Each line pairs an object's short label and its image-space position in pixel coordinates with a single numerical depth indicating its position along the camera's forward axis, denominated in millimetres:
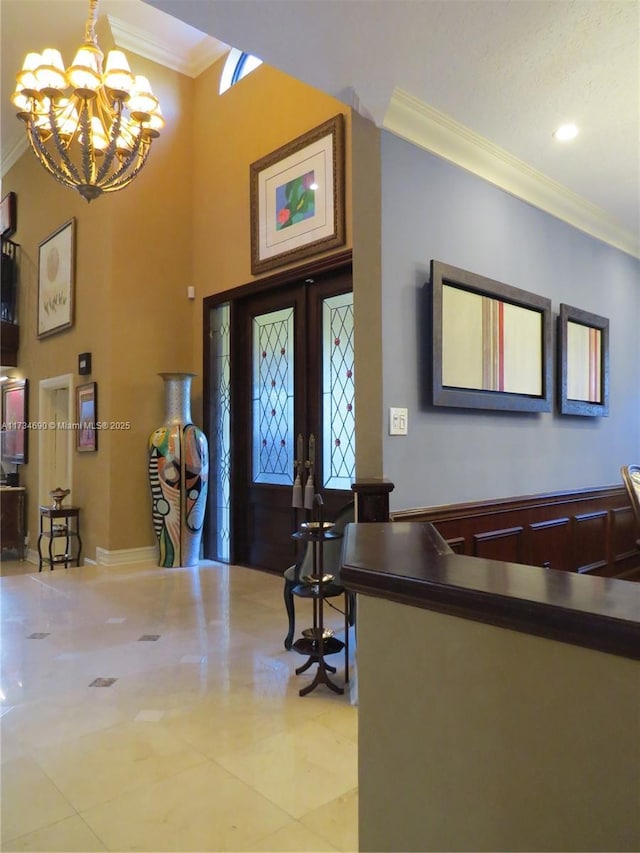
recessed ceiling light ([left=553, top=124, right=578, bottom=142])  2770
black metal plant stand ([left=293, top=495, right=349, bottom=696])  2543
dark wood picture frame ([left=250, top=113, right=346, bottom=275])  4090
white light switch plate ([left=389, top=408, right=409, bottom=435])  2404
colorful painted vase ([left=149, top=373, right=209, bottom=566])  4969
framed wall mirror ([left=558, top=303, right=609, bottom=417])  3420
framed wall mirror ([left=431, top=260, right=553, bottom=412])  2576
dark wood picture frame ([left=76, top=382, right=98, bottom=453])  5340
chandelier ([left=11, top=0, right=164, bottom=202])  3381
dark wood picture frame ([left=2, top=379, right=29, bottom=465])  7430
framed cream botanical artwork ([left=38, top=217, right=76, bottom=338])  5977
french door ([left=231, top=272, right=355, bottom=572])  4238
